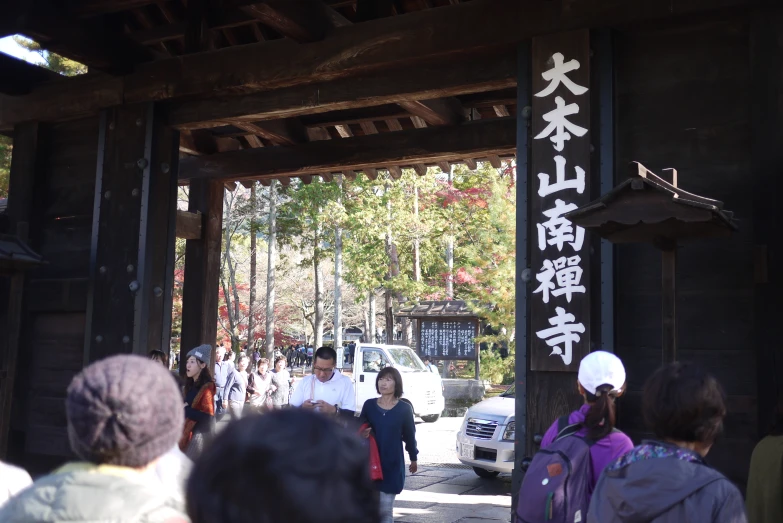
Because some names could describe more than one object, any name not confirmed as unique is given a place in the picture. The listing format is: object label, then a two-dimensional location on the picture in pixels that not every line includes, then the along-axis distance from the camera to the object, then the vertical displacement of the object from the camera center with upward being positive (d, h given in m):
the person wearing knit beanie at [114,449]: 1.60 -0.25
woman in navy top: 5.18 -0.58
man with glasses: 5.50 -0.32
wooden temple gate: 4.55 +1.82
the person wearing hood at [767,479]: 3.26 -0.56
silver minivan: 9.52 -1.20
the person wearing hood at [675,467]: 2.10 -0.34
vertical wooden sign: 4.77 +0.99
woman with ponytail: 2.86 -0.24
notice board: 18.72 +0.21
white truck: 16.45 -0.73
